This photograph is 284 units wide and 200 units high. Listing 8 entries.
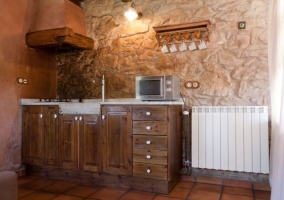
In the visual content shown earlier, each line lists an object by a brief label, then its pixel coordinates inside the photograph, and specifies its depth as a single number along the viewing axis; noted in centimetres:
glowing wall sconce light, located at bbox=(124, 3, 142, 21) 302
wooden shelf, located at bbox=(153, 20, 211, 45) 283
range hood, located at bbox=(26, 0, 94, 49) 303
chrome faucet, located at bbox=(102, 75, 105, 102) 308
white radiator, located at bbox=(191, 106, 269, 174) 252
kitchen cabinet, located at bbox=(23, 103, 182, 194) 242
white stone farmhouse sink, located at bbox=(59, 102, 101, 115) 268
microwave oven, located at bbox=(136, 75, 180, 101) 261
